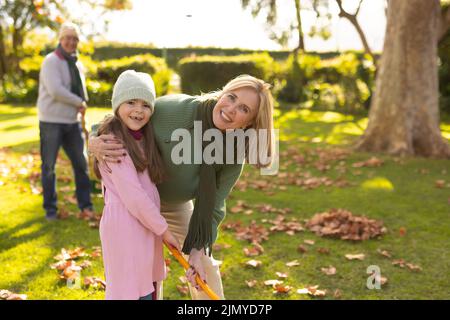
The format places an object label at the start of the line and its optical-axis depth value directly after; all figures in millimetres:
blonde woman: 2770
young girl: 2598
